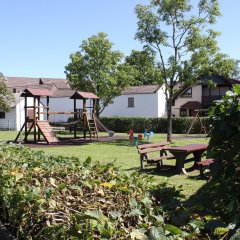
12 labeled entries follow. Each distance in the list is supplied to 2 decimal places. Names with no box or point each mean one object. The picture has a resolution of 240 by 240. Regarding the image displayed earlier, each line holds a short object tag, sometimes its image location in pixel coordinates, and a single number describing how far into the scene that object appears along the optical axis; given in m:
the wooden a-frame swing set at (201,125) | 30.84
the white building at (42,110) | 41.88
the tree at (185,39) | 20.75
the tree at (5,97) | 38.69
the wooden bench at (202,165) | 9.02
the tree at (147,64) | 21.22
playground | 21.77
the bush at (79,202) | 2.35
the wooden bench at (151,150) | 10.48
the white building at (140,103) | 42.12
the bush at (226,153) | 3.17
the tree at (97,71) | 32.28
